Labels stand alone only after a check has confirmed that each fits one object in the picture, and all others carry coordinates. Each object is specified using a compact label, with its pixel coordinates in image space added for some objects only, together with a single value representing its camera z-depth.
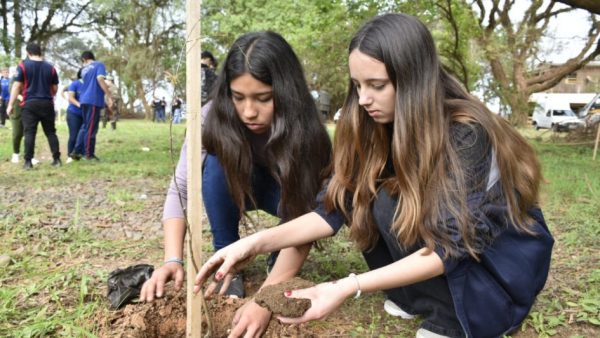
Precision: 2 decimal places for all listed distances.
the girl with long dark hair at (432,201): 1.40
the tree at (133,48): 13.69
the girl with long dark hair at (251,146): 1.76
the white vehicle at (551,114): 23.17
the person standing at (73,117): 6.13
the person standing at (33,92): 5.38
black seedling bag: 1.86
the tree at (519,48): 11.00
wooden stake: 1.32
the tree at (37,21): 17.28
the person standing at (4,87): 11.41
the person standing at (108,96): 6.32
